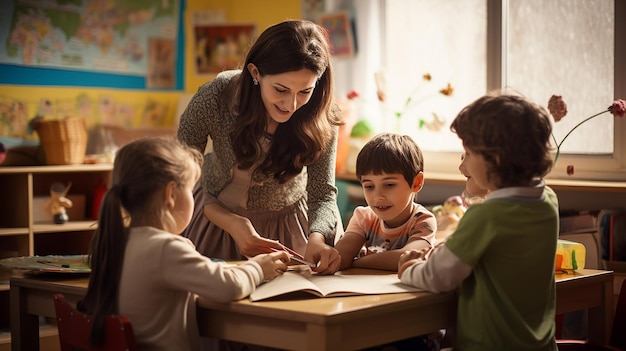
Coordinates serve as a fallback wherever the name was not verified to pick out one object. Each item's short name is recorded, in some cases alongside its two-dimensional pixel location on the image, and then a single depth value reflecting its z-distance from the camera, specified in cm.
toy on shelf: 411
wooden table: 163
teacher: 230
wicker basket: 410
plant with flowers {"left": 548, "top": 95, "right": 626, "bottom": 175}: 298
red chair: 169
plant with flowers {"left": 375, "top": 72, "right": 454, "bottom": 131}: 376
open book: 179
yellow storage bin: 219
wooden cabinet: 393
